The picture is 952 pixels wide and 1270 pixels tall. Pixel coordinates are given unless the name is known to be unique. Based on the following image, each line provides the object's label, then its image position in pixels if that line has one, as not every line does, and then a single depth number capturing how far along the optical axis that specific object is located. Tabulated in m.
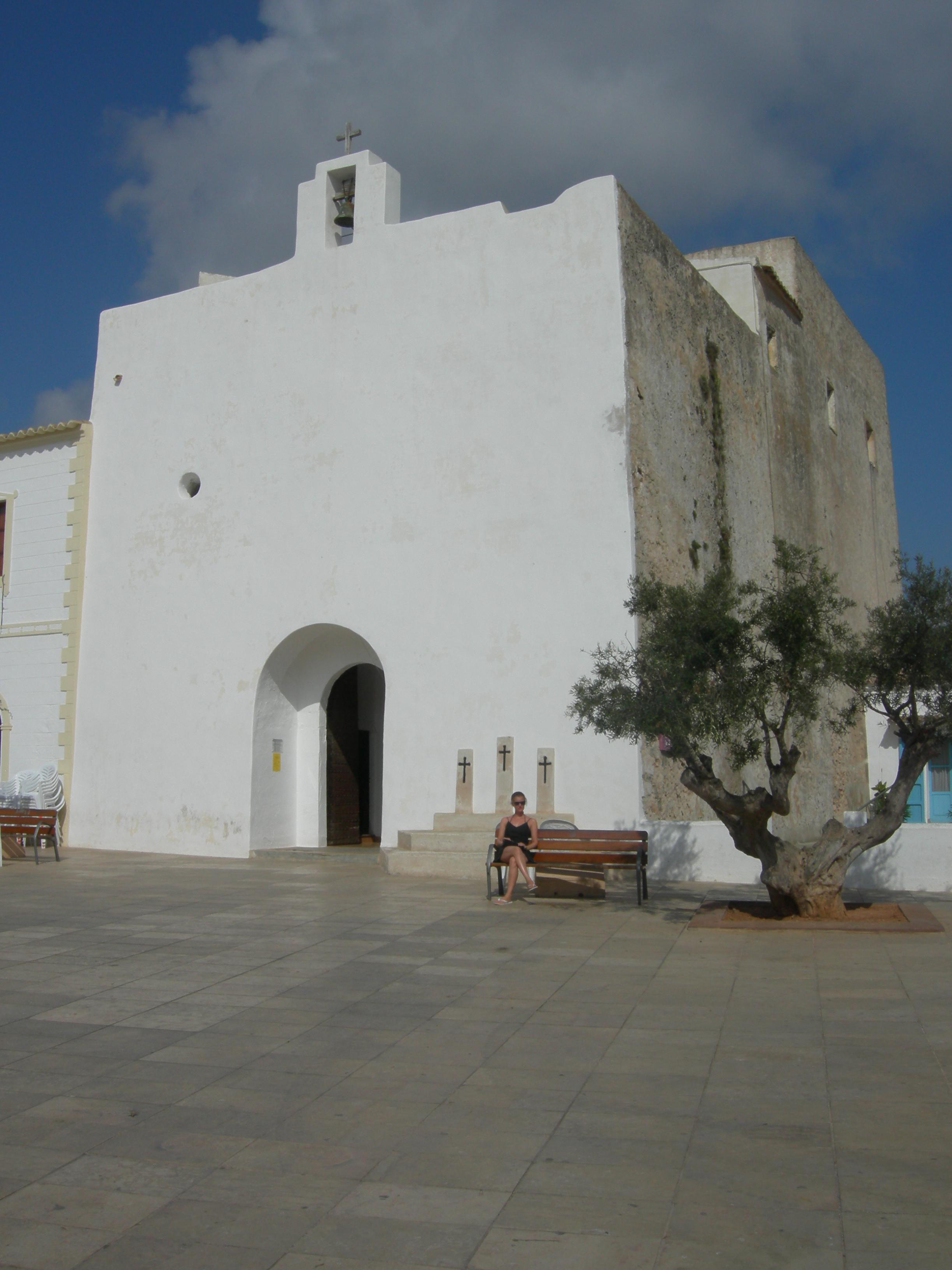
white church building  14.48
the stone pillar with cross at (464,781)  14.62
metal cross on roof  17.11
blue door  20.62
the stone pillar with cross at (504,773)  14.37
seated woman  11.16
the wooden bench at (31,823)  14.76
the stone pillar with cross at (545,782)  14.00
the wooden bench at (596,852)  11.03
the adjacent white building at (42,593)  18.14
